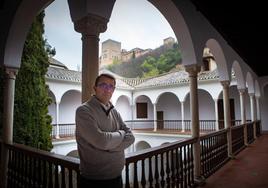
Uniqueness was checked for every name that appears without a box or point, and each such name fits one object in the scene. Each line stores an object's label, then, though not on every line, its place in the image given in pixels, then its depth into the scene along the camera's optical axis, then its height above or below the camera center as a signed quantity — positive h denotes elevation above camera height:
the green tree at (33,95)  5.62 +0.50
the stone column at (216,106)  13.37 +0.27
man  1.42 -0.20
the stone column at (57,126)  11.45 -0.73
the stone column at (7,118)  3.64 -0.08
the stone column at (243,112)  8.73 -0.07
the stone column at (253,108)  11.10 +0.12
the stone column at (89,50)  2.30 +0.69
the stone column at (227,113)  6.34 -0.07
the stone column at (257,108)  12.79 +0.14
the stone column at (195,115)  4.09 -0.08
